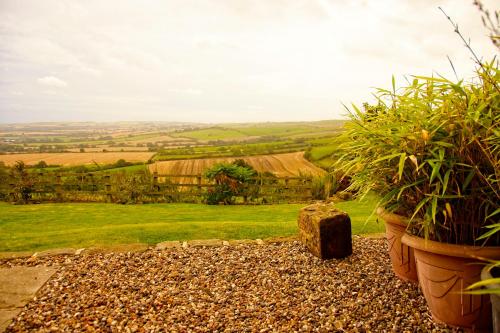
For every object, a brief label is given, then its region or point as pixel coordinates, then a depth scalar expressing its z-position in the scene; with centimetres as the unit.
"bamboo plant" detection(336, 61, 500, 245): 253
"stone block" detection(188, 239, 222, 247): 509
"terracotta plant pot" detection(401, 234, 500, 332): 257
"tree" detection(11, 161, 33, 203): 1291
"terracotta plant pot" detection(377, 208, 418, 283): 351
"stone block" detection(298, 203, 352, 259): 435
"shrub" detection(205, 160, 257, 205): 1227
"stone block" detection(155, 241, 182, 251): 503
